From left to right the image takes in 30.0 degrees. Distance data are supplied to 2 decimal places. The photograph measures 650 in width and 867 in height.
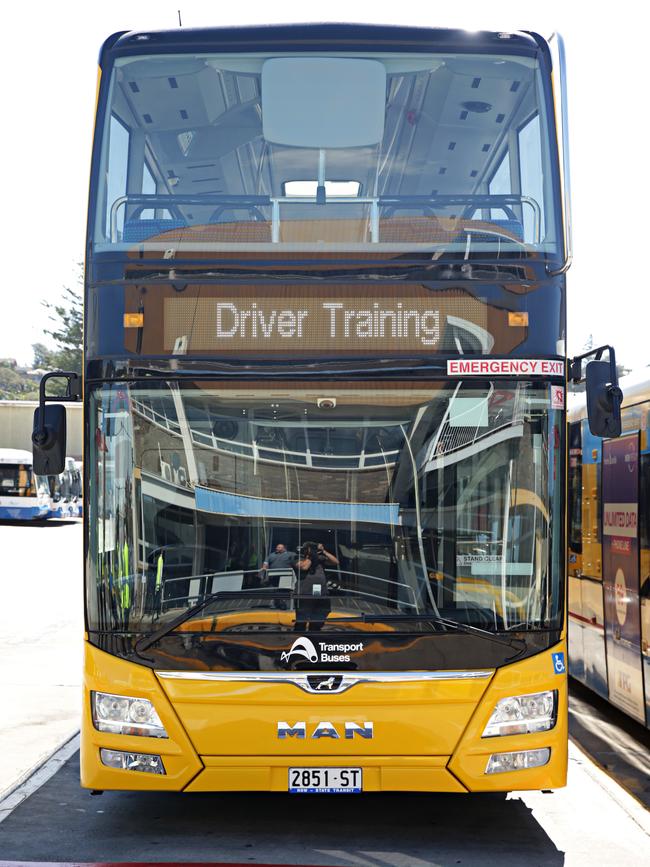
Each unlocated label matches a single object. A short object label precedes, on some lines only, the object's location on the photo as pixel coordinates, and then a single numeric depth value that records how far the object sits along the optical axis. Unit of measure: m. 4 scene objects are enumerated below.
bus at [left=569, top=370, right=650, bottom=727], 9.36
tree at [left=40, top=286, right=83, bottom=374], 89.50
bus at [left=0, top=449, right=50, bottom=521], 50.19
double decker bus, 6.43
